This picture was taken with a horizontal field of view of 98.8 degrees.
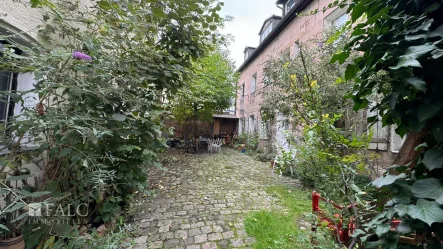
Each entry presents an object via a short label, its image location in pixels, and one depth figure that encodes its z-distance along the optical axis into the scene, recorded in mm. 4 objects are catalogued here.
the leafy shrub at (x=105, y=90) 1541
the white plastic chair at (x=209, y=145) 10688
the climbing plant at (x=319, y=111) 1761
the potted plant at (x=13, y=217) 1341
